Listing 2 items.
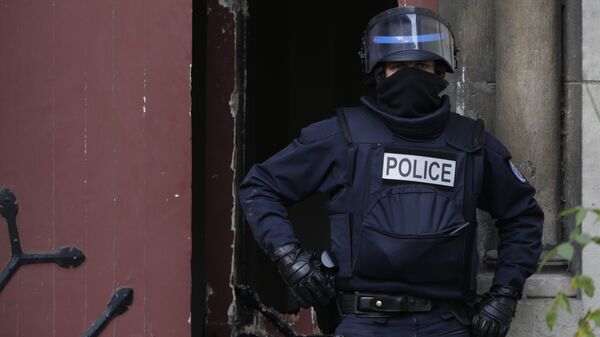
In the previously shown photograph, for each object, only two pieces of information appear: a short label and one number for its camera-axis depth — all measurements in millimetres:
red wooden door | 9141
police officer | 7105
